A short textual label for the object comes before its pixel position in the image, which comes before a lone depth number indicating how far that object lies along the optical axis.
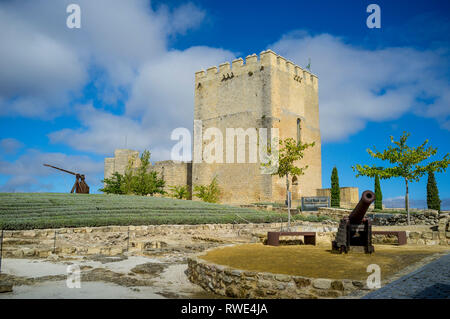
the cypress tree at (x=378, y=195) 26.54
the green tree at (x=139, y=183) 26.38
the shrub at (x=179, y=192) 28.48
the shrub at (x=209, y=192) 27.18
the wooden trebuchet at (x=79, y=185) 22.58
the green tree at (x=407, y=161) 16.43
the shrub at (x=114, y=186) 27.22
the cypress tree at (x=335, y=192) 26.61
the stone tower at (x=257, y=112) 26.41
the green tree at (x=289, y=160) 17.58
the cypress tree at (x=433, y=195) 23.17
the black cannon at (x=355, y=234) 7.41
